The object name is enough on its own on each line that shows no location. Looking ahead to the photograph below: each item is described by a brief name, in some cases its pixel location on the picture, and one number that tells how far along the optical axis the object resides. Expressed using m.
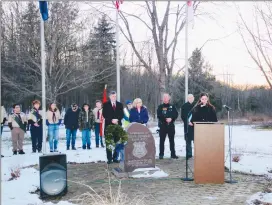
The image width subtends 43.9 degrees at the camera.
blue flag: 10.44
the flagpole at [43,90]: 10.47
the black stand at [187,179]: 7.71
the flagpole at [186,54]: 12.35
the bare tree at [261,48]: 8.60
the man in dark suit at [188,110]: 10.31
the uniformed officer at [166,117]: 10.09
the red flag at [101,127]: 13.16
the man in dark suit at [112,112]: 9.54
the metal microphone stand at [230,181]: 7.48
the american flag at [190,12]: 12.48
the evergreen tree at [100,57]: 23.25
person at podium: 9.03
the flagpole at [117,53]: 12.16
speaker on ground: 6.36
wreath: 8.05
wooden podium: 7.42
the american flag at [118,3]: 12.15
